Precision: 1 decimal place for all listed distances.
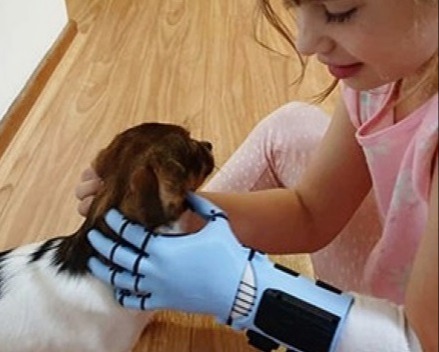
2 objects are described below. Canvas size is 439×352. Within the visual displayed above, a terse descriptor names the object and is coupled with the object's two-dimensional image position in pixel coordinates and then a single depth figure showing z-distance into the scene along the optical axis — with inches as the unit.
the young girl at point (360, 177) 26.8
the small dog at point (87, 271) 32.1
